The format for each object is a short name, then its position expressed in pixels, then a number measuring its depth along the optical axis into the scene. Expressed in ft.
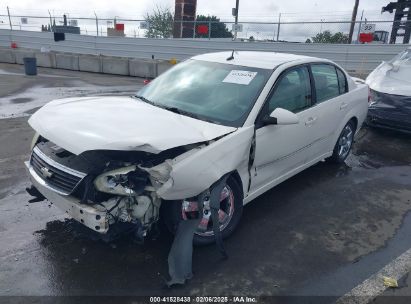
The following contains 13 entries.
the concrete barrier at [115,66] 53.88
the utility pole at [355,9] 90.61
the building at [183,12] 76.35
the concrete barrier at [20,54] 60.32
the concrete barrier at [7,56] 62.75
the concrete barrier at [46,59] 59.11
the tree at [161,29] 108.88
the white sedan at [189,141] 9.14
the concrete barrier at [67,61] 57.93
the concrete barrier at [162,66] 50.59
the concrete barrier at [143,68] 51.44
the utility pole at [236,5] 92.81
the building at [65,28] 67.92
